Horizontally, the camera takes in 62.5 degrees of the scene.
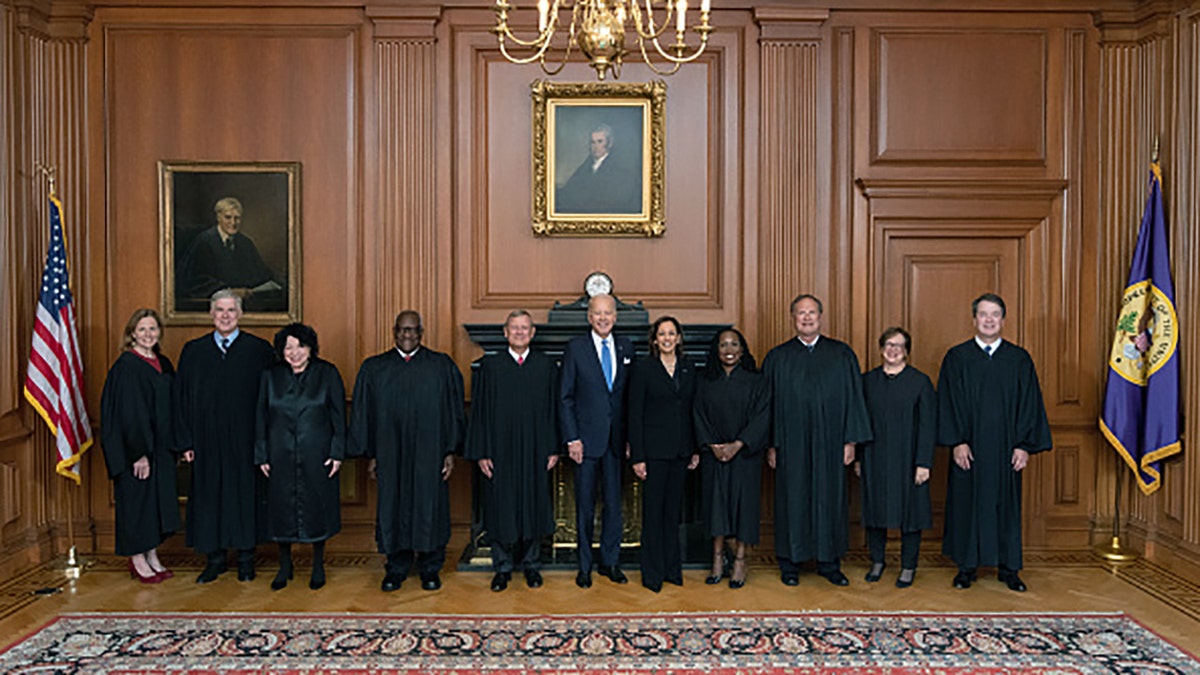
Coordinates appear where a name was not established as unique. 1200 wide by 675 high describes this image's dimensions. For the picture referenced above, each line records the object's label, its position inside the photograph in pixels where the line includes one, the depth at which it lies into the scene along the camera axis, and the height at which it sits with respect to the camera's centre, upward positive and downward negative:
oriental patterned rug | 5.03 -1.75
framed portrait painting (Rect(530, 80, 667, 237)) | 7.48 +1.22
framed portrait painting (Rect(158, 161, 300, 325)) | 7.46 +0.64
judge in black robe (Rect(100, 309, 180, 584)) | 6.54 -0.83
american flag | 6.83 -0.29
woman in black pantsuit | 6.43 -0.79
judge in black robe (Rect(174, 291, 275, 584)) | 6.62 -0.82
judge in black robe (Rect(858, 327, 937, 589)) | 6.58 -0.89
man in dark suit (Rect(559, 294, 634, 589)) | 6.54 -0.66
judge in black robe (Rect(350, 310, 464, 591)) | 6.46 -0.81
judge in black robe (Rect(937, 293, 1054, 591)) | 6.54 -0.82
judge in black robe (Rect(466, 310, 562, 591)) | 6.54 -0.81
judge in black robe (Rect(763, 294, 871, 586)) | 6.58 -0.84
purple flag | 6.97 -0.34
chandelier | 4.02 +1.20
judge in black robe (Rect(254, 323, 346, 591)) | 6.41 -0.81
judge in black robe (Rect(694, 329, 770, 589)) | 6.48 -0.77
